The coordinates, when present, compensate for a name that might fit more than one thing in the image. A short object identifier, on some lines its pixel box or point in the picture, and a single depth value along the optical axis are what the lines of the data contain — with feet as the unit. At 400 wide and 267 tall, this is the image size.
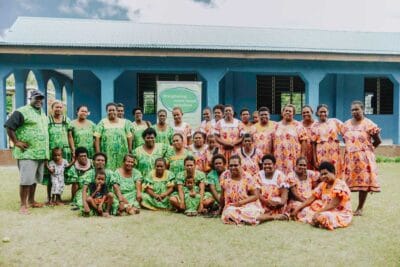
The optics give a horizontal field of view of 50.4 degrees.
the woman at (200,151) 21.65
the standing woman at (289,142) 20.67
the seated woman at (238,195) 17.81
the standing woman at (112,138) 21.63
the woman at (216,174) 19.98
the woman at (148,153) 21.20
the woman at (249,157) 20.06
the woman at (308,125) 20.84
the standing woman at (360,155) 19.48
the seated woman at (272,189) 18.85
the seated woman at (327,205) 17.20
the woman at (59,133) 21.31
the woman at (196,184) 19.92
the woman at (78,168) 21.26
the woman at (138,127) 23.07
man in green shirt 19.49
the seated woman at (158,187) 20.57
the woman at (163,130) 22.48
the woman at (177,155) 21.24
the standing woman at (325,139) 20.44
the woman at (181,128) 23.03
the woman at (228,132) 22.00
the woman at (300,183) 19.12
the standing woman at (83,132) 21.93
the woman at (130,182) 20.22
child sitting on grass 19.04
